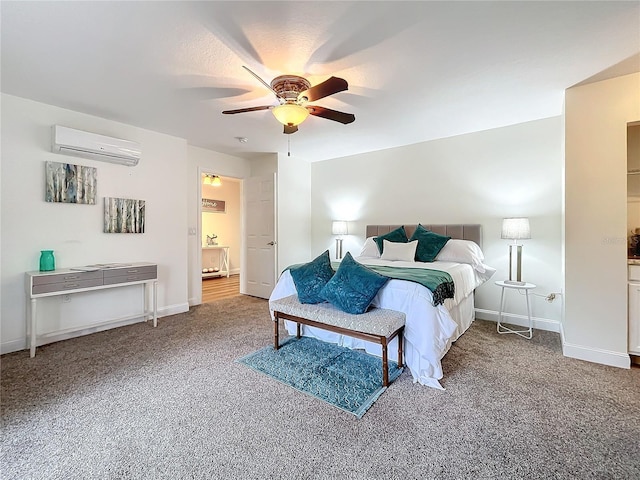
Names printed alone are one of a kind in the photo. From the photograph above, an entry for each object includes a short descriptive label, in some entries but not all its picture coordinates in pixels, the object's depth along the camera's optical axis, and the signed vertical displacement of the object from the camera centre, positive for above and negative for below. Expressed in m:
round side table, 3.27 -1.11
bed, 2.30 -0.60
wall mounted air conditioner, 3.10 +1.09
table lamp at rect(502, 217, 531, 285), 3.38 +0.04
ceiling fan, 2.38 +1.17
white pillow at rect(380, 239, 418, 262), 3.89 -0.19
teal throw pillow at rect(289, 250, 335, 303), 2.78 -0.40
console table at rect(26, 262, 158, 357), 2.80 -0.45
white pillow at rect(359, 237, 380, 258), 4.38 -0.18
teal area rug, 2.08 -1.14
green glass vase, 3.04 -0.22
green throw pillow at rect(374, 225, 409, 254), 4.31 +0.00
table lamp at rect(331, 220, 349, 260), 5.17 +0.18
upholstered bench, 2.21 -0.70
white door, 5.21 +0.06
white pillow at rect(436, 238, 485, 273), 3.67 -0.22
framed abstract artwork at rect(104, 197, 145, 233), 3.60 +0.32
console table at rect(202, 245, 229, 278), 7.76 -0.59
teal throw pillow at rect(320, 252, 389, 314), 2.45 -0.44
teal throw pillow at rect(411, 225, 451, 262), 3.82 -0.11
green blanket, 2.43 -0.37
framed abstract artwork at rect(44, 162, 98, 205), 3.15 +0.66
